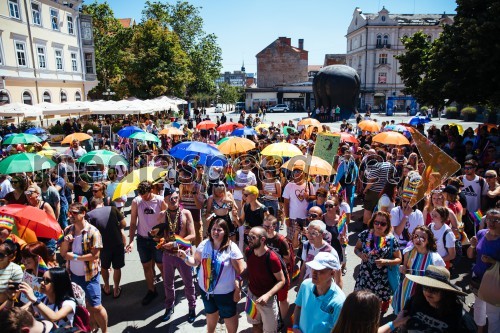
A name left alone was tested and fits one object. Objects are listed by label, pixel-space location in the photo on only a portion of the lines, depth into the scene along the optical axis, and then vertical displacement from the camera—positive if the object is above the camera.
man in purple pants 4.77 -2.05
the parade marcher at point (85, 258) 4.21 -1.81
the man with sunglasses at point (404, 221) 5.09 -1.75
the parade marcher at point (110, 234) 4.96 -1.82
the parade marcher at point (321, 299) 2.88 -1.64
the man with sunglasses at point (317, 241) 3.95 -1.58
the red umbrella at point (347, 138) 11.34 -1.15
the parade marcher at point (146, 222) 5.18 -1.70
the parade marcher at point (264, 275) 3.71 -1.83
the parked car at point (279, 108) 52.54 -0.58
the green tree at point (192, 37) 42.66 +8.88
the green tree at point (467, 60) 11.90 +1.49
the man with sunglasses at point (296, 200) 6.14 -1.71
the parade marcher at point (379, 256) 4.16 -1.84
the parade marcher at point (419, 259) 3.88 -1.77
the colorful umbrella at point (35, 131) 17.58 -1.08
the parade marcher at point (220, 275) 3.84 -1.87
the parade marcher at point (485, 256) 4.08 -1.82
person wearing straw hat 2.75 -1.70
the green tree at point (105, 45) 42.56 +7.67
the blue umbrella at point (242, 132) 12.77 -0.98
